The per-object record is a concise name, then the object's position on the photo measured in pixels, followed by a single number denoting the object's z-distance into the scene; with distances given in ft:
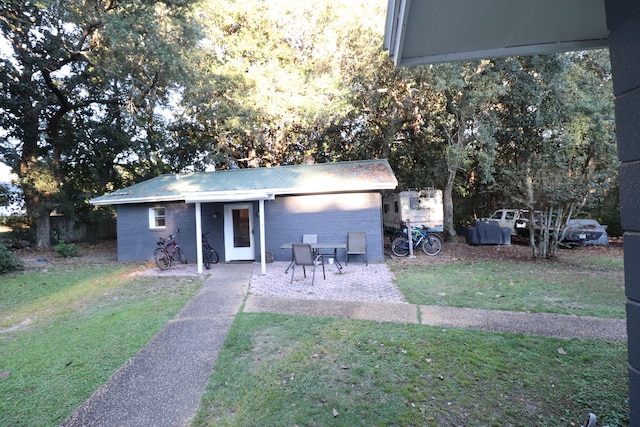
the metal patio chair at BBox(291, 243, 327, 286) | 24.59
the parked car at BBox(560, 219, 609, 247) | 41.60
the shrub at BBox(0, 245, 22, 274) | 30.78
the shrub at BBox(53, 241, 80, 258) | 41.45
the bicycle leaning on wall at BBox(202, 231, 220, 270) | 34.12
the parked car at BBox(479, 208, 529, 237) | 48.04
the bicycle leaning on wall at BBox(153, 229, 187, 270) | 33.86
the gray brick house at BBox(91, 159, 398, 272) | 34.78
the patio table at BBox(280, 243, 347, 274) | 27.37
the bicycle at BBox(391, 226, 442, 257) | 38.65
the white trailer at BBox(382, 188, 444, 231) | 45.52
